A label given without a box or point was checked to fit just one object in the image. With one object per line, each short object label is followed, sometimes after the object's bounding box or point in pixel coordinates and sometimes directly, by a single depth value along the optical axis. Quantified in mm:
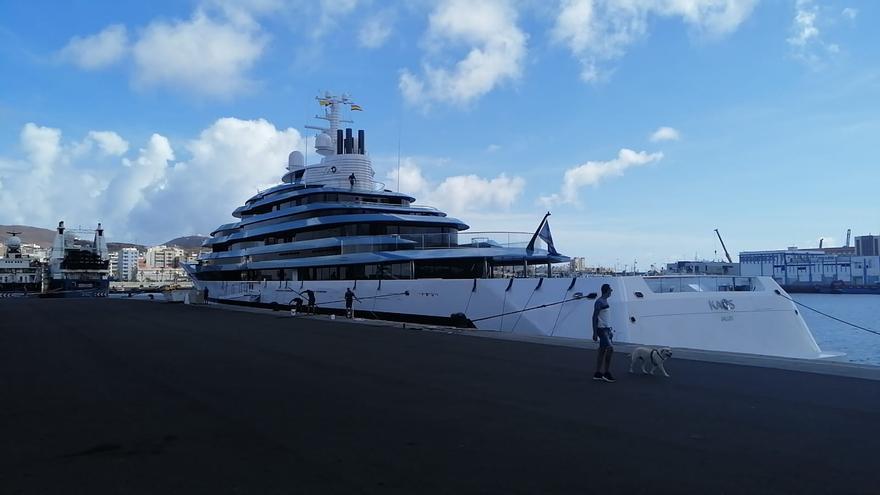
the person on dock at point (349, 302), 25094
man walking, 8859
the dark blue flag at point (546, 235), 22031
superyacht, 15758
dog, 9297
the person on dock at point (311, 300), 28891
